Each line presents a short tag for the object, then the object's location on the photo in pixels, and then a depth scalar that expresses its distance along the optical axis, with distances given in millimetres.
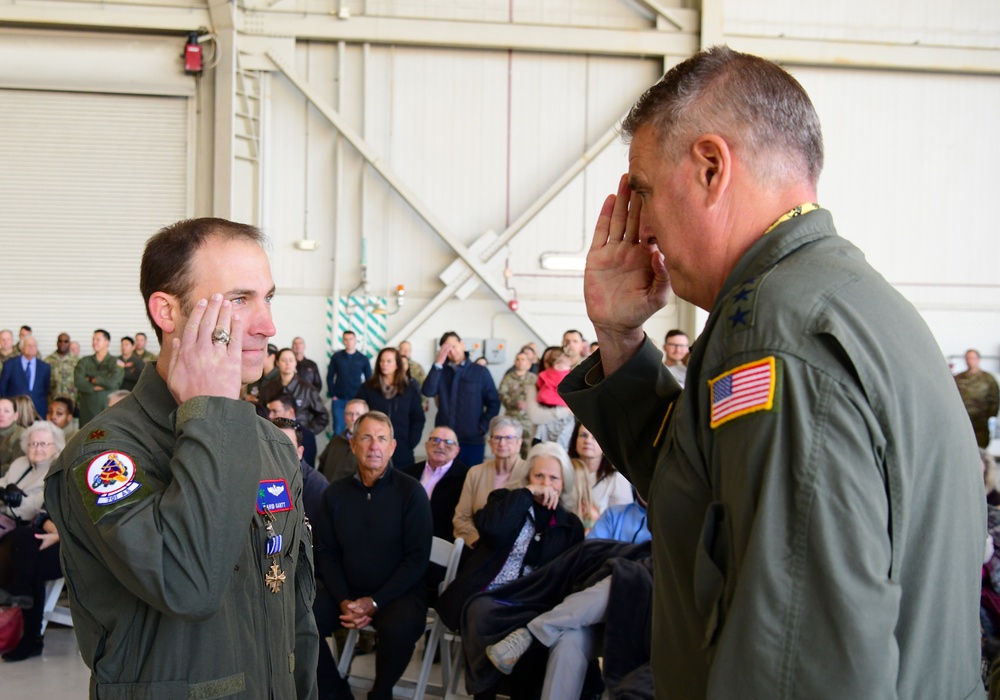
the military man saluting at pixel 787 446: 909
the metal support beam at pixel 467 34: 11039
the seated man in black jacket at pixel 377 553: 4469
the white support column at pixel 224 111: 10727
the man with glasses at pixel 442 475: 5633
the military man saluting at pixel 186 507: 1461
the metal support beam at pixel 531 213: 11289
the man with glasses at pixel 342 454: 6496
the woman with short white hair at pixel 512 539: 4441
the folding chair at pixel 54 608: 5449
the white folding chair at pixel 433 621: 4379
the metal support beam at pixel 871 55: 11398
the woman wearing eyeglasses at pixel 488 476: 5379
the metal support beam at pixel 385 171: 11102
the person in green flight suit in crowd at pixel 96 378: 10266
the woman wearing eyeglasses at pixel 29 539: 5145
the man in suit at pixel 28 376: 10320
